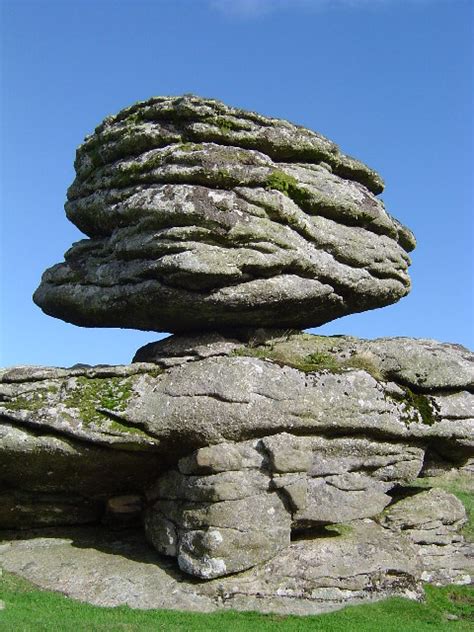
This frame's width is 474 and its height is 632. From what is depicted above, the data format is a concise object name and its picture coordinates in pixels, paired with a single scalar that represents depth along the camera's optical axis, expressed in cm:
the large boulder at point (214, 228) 1873
